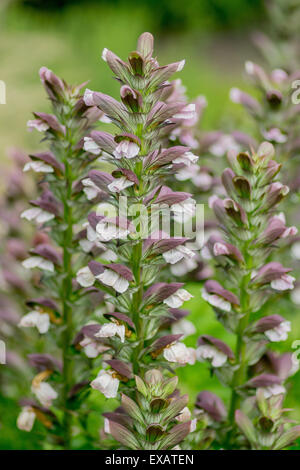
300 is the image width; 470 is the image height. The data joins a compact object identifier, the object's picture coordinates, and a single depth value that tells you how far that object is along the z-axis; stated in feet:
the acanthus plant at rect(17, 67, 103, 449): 5.08
